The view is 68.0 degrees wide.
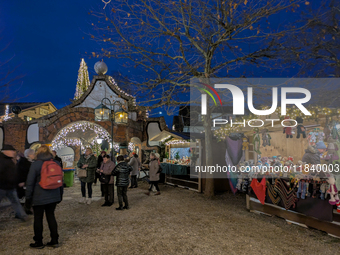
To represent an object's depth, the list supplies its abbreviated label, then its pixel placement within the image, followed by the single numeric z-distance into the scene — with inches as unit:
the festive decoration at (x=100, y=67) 773.9
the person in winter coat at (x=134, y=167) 474.0
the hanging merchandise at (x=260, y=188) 265.1
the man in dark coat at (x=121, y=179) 291.1
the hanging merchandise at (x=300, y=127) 286.2
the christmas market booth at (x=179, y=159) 462.5
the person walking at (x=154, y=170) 394.3
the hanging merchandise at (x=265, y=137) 327.9
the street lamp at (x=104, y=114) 485.7
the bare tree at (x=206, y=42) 334.6
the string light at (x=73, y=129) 713.0
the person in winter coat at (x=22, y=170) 258.2
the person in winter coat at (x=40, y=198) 166.1
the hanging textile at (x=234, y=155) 377.9
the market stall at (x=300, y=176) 201.9
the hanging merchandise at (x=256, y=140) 339.6
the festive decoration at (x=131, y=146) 703.4
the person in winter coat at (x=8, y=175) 228.5
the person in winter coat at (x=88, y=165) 313.3
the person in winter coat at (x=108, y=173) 313.6
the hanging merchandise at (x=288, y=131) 299.0
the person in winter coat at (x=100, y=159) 398.6
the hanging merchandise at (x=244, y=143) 385.7
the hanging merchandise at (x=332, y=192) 190.3
